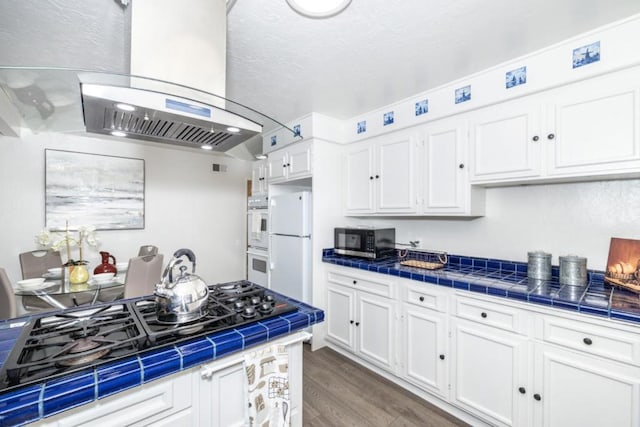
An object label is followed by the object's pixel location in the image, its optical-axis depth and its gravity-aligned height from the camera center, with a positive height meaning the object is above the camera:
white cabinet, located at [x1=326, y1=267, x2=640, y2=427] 1.34 -0.83
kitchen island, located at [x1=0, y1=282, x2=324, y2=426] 0.73 -0.50
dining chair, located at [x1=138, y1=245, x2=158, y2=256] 3.36 -0.43
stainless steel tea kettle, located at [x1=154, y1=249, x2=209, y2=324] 1.14 -0.34
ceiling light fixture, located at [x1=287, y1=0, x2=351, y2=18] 1.34 +1.01
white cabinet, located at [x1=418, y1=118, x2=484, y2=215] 2.14 +0.34
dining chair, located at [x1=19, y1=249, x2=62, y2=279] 2.76 -0.49
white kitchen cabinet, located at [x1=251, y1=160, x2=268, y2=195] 3.61 +0.49
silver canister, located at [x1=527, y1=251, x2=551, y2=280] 1.85 -0.33
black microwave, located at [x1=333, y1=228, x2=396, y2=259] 2.57 -0.26
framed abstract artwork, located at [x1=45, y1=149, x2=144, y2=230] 3.09 +0.26
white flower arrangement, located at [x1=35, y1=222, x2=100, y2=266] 2.37 -0.22
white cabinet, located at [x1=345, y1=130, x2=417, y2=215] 2.49 +0.38
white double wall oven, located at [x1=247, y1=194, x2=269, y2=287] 3.43 -0.32
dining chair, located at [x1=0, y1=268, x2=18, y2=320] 1.91 -0.59
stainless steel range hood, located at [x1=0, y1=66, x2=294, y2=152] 1.02 +0.41
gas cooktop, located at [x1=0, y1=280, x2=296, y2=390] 0.81 -0.44
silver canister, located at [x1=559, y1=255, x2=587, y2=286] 1.71 -0.34
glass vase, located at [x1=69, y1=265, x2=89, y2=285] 2.30 -0.50
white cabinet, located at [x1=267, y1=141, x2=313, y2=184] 2.92 +0.58
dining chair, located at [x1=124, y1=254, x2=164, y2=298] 2.34 -0.53
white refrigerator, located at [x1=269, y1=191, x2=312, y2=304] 2.89 -0.32
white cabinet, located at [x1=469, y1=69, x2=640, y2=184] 1.51 +0.50
